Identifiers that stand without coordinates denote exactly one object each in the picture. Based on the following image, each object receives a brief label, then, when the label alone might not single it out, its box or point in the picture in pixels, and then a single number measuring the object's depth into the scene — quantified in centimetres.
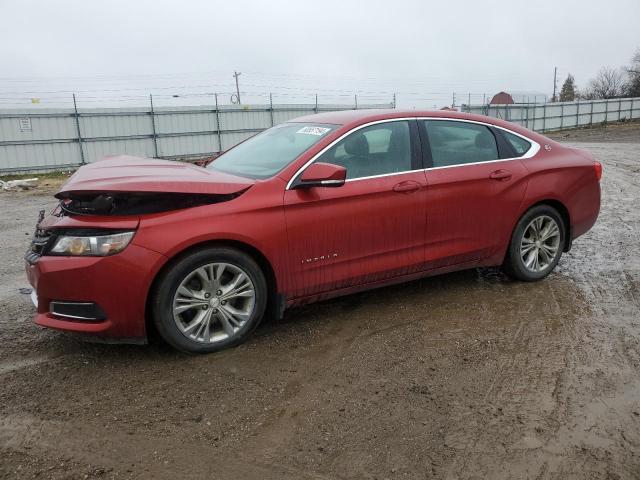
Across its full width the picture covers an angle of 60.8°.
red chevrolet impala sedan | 325
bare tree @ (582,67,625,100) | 6788
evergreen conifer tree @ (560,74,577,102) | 8549
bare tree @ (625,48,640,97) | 6102
